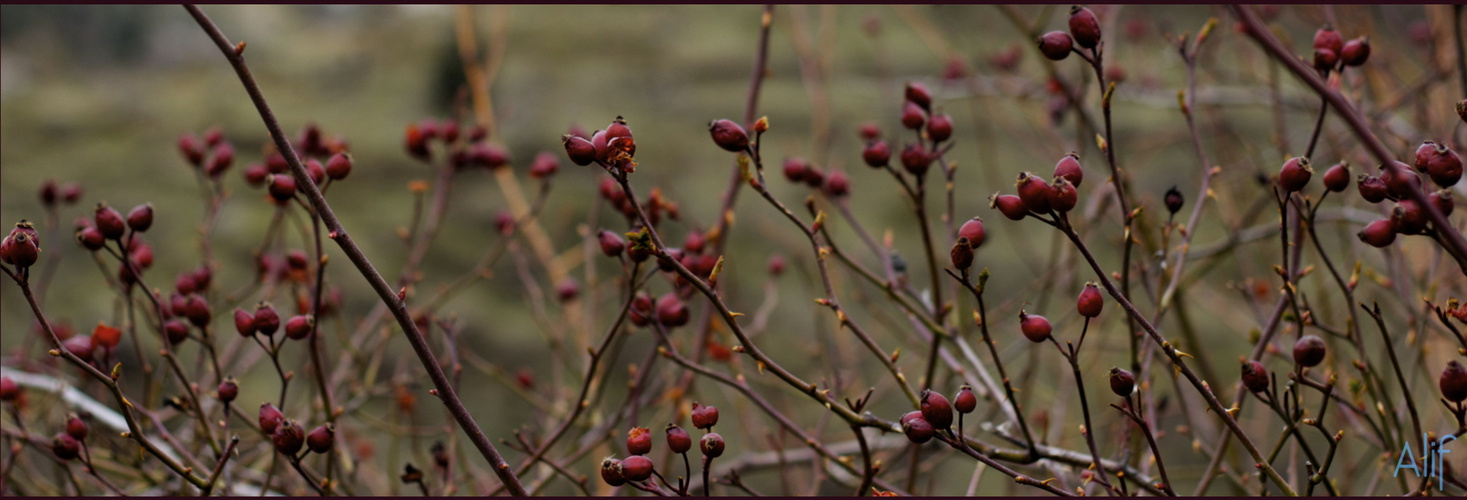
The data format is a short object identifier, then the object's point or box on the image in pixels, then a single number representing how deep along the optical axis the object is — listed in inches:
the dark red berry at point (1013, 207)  72.4
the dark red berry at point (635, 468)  72.4
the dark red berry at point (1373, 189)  72.8
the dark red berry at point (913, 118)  79.0
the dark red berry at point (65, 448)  76.9
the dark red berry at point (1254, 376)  73.3
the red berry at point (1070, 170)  72.7
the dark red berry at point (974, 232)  73.8
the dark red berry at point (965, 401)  73.3
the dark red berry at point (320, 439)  75.1
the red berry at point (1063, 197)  71.5
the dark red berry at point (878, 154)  78.7
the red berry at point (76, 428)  77.6
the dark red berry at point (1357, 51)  76.1
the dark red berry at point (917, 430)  72.6
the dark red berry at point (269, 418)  75.5
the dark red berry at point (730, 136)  74.9
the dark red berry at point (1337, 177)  73.5
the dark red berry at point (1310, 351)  73.3
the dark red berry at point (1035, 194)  71.5
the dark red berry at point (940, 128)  78.9
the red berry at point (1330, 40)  76.5
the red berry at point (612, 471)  72.4
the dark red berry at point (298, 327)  76.7
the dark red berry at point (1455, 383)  71.9
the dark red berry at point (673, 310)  78.1
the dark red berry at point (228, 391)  76.8
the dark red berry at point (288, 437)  74.6
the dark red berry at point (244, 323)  77.2
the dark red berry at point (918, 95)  79.0
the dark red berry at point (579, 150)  72.2
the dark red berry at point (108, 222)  76.7
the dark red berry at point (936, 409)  72.3
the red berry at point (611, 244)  77.0
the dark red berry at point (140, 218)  78.4
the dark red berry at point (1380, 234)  72.4
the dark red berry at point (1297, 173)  72.7
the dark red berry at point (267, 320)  77.2
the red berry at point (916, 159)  78.3
